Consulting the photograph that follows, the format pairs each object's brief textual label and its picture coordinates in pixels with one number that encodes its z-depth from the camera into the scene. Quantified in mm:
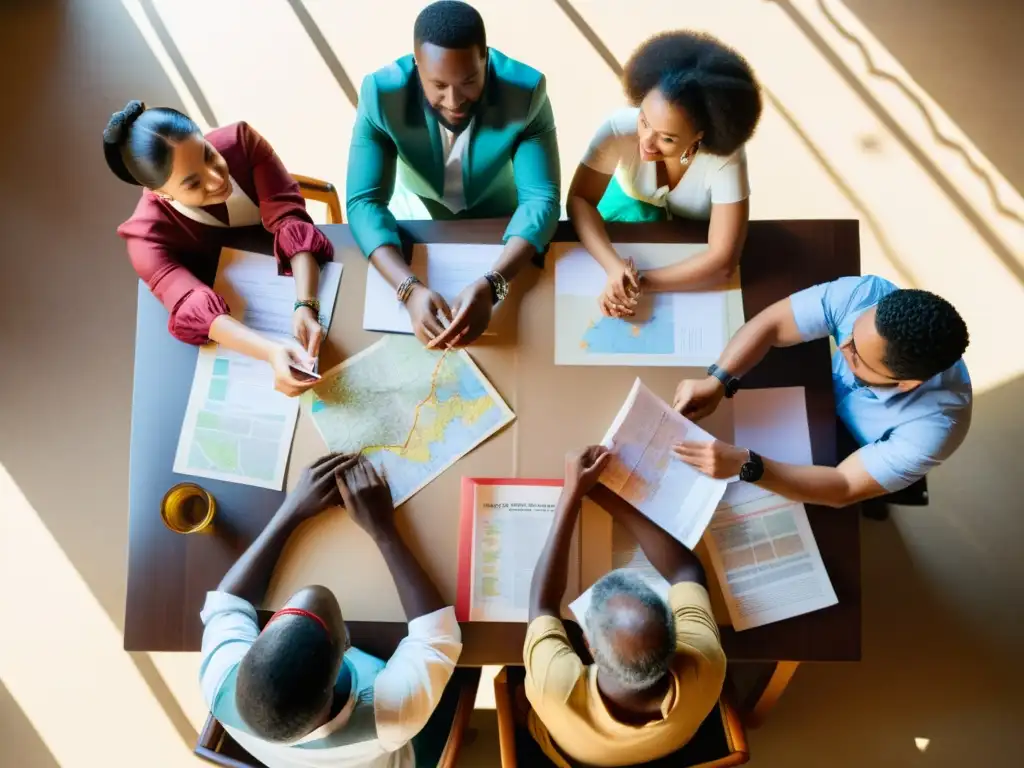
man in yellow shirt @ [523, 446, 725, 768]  1027
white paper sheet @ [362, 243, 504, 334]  1414
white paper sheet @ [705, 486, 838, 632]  1255
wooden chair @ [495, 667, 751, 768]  1242
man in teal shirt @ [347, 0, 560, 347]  1345
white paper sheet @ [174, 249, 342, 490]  1353
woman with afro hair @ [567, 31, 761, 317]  1243
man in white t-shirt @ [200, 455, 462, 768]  1026
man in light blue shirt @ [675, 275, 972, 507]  1151
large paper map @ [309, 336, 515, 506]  1331
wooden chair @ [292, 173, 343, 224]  1702
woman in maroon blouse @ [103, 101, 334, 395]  1246
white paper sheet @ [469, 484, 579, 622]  1271
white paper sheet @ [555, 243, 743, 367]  1378
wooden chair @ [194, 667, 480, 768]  1242
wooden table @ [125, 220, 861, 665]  1258
